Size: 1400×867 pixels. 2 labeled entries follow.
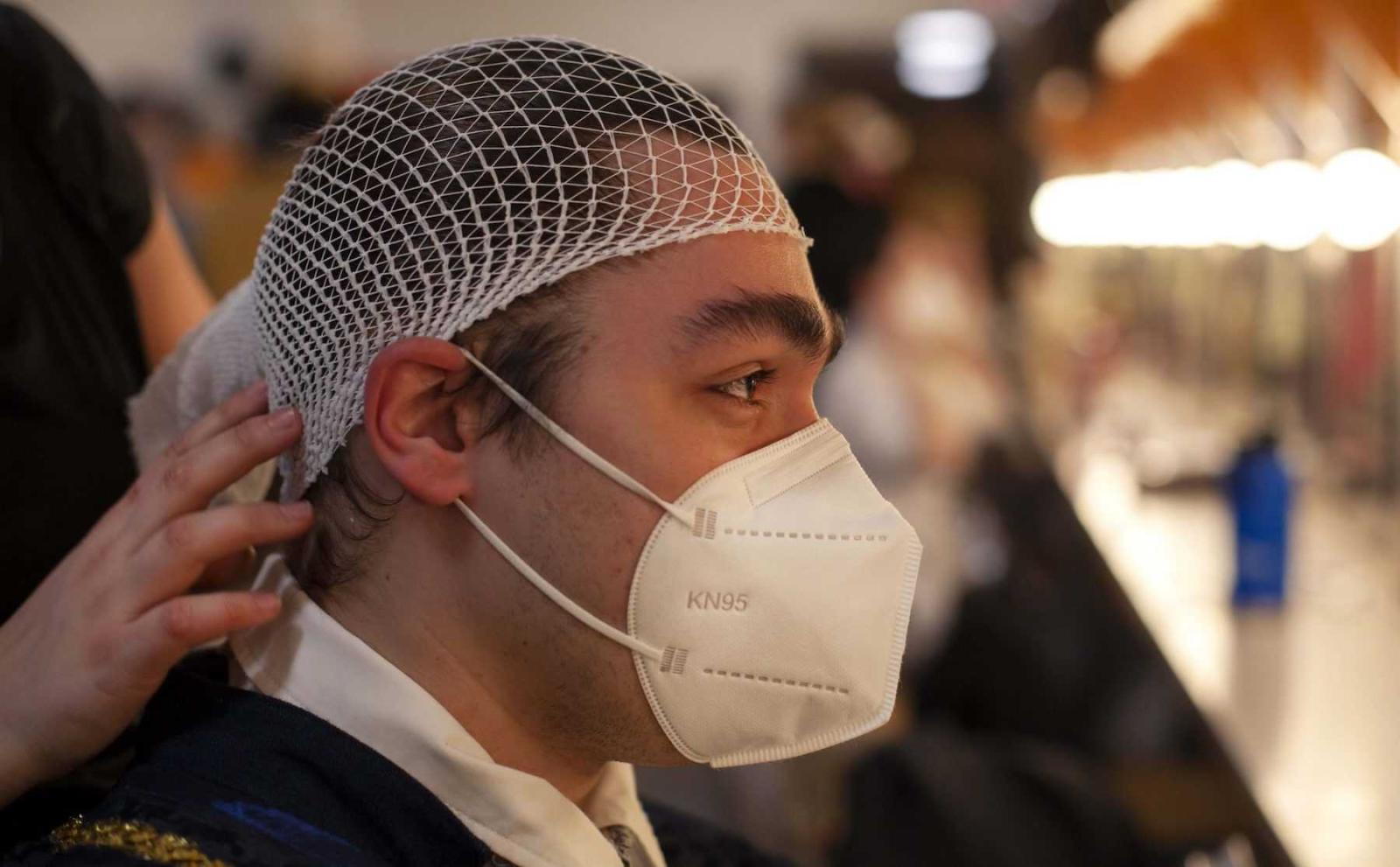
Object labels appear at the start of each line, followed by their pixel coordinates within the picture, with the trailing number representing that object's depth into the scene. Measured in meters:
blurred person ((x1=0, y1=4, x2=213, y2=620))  1.09
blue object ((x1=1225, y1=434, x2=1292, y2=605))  1.72
